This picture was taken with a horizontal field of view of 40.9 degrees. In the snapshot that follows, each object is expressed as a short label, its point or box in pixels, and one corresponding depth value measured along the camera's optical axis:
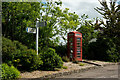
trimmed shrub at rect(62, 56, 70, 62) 11.63
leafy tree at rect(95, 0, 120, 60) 14.21
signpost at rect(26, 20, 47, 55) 8.85
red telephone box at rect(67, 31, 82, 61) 11.98
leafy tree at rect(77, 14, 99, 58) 14.89
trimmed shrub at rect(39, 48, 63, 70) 8.28
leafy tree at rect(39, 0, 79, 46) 12.17
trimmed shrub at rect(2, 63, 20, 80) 6.06
